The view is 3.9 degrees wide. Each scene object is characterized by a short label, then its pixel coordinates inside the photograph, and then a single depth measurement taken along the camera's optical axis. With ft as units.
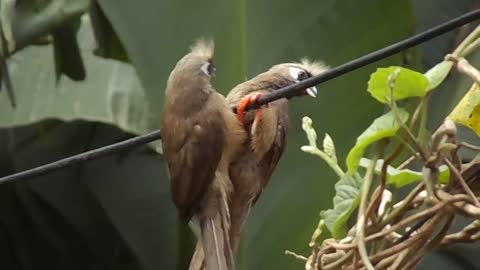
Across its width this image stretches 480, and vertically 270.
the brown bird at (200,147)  17.08
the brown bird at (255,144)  17.23
